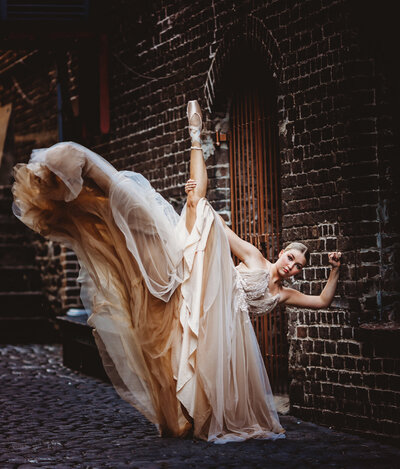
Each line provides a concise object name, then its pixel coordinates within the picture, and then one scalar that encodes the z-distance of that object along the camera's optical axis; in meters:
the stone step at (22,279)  15.71
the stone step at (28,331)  14.80
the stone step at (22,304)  15.13
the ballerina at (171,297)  6.85
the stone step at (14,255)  16.20
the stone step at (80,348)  11.03
